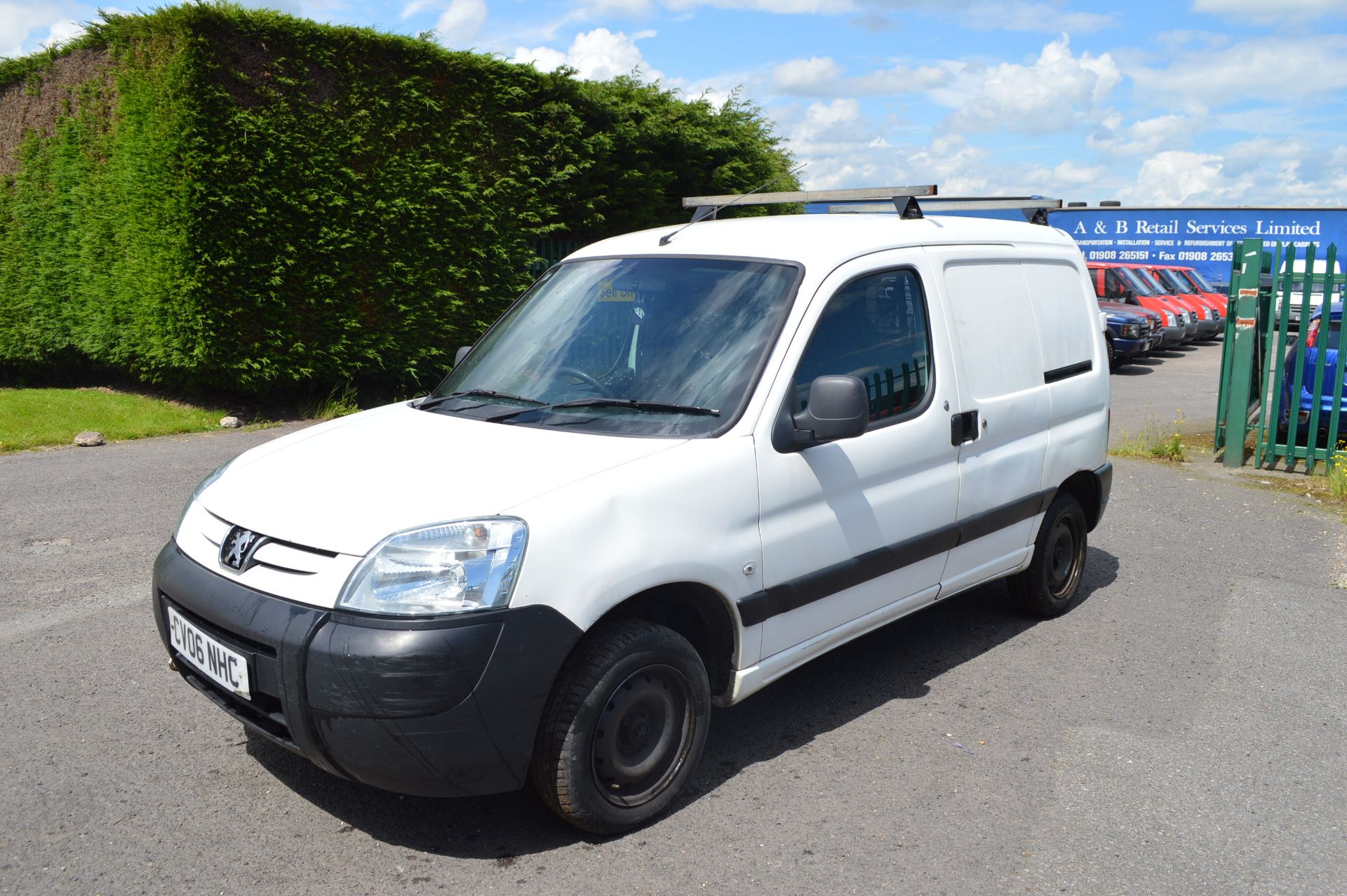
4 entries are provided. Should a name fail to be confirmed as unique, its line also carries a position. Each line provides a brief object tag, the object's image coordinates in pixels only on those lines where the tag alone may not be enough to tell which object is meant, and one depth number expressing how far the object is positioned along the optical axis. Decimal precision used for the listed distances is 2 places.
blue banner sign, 31.59
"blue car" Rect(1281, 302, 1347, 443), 9.43
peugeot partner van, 2.96
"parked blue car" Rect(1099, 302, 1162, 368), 19.55
